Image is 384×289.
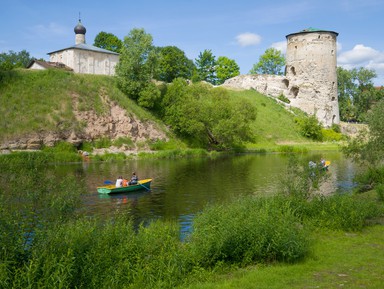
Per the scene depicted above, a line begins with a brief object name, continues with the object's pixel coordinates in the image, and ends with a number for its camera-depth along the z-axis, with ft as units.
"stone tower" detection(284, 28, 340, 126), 194.70
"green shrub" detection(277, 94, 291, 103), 208.44
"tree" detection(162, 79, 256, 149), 134.82
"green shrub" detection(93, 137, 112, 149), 126.62
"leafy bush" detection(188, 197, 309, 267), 28.68
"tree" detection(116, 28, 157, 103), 143.43
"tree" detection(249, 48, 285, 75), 264.11
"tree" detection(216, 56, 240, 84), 251.80
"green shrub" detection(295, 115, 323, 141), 175.22
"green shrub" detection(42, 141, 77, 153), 112.96
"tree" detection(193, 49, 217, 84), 247.91
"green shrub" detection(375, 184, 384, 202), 48.24
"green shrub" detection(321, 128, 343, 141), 181.39
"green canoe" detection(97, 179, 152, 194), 62.88
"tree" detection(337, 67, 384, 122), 220.84
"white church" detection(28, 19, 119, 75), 155.43
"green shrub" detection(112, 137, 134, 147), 129.70
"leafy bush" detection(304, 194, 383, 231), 37.29
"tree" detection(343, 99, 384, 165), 57.88
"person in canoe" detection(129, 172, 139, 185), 66.54
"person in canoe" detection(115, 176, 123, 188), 65.23
